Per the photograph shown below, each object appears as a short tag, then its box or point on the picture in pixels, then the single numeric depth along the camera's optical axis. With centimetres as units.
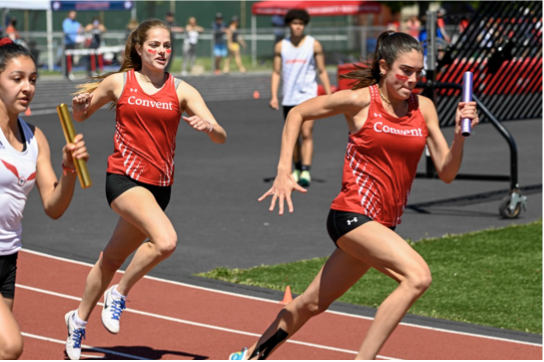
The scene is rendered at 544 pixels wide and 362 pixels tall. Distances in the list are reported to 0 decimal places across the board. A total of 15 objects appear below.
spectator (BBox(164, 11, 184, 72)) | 3622
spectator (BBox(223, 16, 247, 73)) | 3962
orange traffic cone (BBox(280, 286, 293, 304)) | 813
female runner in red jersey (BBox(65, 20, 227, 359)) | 639
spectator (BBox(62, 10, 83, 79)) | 3402
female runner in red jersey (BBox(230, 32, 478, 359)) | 562
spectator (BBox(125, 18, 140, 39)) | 3584
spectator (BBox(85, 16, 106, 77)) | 3438
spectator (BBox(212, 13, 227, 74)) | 3869
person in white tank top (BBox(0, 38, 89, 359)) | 496
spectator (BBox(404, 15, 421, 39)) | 3622
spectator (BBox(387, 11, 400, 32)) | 4842
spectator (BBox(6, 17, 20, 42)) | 3288
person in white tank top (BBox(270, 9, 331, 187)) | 1362
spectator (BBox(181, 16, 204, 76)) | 3728
